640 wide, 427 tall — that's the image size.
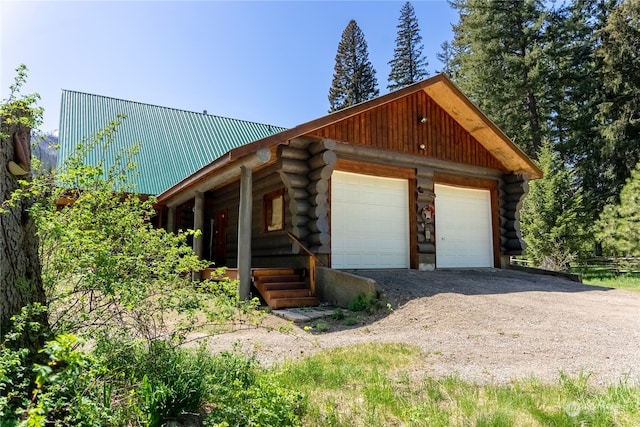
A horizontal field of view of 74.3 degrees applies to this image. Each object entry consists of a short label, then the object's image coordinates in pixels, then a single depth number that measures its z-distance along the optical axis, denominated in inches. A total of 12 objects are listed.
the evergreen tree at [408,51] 1332.4
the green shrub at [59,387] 76.5
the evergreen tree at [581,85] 940.0
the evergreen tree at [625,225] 648.4
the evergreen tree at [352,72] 1327.5
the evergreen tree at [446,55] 1379.2
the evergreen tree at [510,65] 930.7
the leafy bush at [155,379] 102.4
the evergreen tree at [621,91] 893.8
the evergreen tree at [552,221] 713.0
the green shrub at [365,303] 284.9
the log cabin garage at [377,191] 347.3
